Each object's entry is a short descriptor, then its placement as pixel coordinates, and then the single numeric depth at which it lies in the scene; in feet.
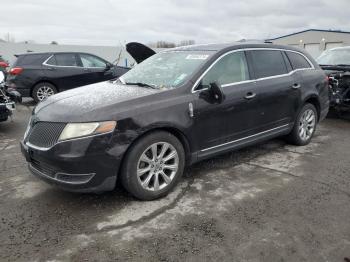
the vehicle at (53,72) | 33.37
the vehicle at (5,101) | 22.91
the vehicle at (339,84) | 25.53
